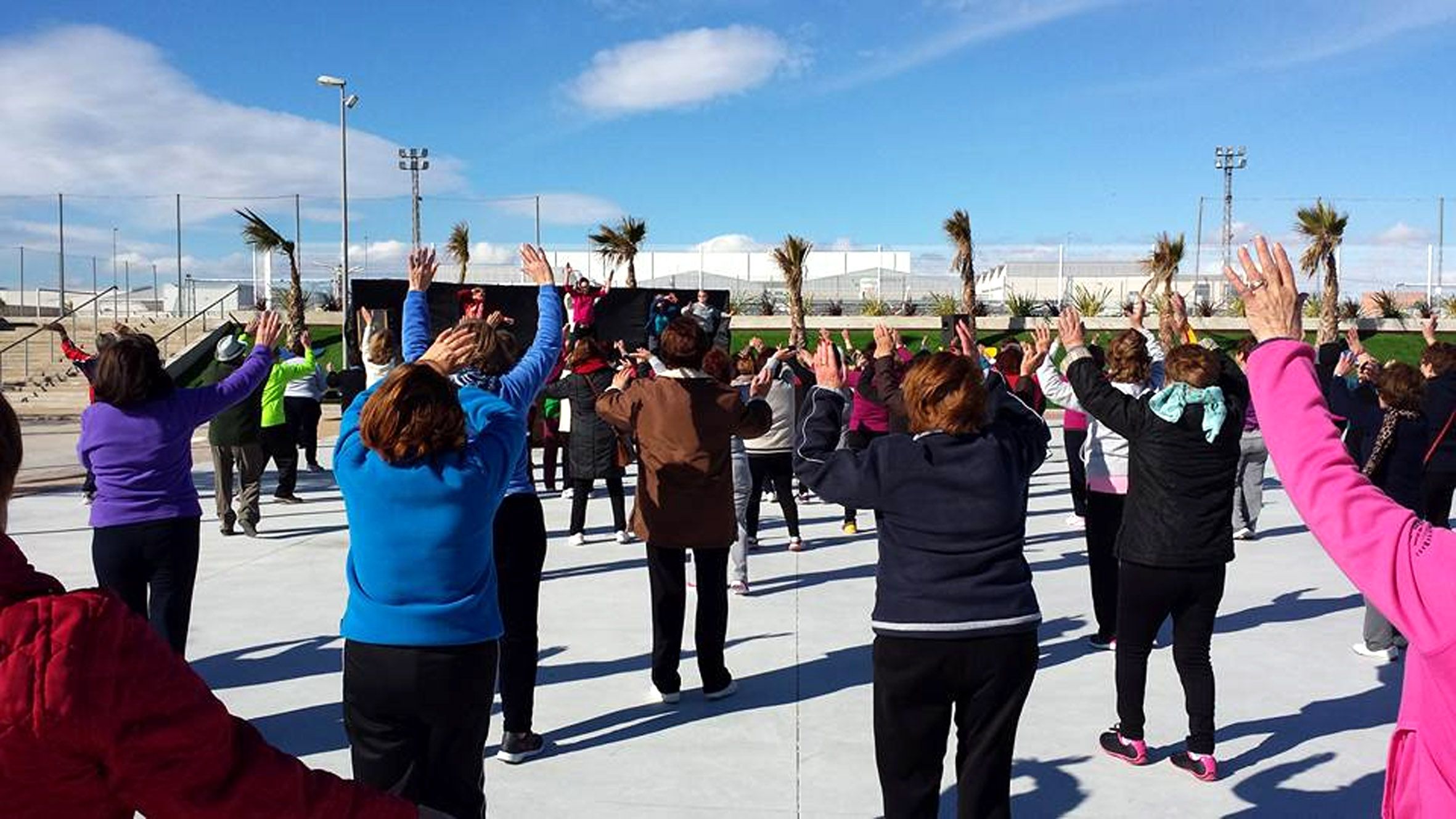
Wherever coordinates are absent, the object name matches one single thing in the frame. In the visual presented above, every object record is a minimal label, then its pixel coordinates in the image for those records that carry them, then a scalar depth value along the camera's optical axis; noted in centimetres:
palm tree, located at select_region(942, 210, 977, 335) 3019
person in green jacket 964
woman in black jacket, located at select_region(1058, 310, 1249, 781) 408
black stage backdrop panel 1667
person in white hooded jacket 529
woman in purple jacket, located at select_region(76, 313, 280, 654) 434
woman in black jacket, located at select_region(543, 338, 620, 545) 847
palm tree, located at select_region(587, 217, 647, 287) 3241
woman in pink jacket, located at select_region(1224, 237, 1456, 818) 147
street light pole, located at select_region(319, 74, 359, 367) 2789
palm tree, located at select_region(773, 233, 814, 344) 2994
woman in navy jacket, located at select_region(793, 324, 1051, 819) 304
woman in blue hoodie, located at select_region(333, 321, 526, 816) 287
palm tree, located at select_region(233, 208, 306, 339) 2633
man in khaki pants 841
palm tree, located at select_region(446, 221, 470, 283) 3497
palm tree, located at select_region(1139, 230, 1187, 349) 3036
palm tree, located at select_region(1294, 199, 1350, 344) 2900
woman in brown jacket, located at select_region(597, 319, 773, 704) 489
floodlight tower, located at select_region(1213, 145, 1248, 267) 5069
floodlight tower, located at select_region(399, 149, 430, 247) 4478
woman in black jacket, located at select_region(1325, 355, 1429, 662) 568
